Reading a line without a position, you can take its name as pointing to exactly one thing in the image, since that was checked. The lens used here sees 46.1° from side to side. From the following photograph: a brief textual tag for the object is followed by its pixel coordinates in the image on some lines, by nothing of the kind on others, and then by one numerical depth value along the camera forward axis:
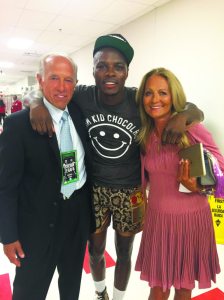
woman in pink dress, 1.31
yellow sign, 2.70
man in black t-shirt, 1.46
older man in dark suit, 1.16
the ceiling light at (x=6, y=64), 9.78
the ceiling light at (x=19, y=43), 6.44
